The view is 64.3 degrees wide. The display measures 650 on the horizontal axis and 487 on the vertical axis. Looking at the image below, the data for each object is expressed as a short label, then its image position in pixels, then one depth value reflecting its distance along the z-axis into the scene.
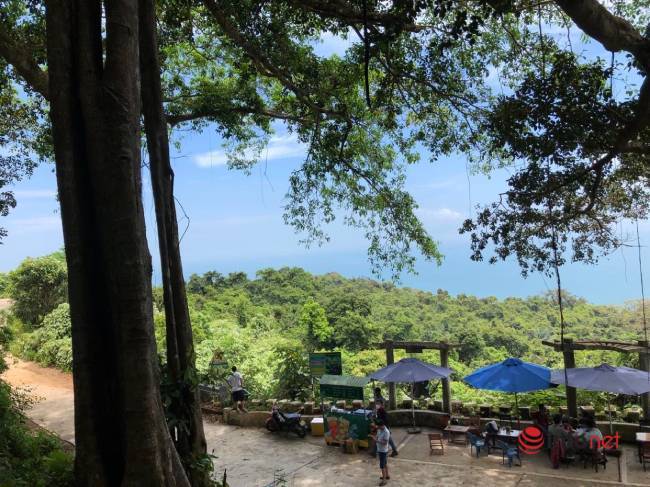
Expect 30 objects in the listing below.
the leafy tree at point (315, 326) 25.27
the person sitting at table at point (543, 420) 10.35
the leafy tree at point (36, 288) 22.52
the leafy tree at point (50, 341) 19.28
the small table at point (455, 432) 11.05
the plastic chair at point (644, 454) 9.30
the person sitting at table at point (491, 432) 10.36
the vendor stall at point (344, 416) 10.98
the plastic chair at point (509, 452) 9.79
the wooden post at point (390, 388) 13.03
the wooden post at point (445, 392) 12.40
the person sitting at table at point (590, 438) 9.34
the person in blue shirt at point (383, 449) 9.16
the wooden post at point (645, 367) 10.54
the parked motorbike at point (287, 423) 12.04
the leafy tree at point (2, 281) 32.44
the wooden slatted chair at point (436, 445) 10.49
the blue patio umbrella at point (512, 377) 10.60
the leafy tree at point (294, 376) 13.96
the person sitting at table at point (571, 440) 9.57
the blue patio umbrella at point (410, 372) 11.50
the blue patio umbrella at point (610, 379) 9.56
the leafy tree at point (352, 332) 26.42
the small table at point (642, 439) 9.42
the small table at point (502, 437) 10.30
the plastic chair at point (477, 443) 10.27
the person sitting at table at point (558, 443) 9.59
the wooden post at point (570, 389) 10.87
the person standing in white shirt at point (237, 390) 13.23
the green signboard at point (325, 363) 12.05
